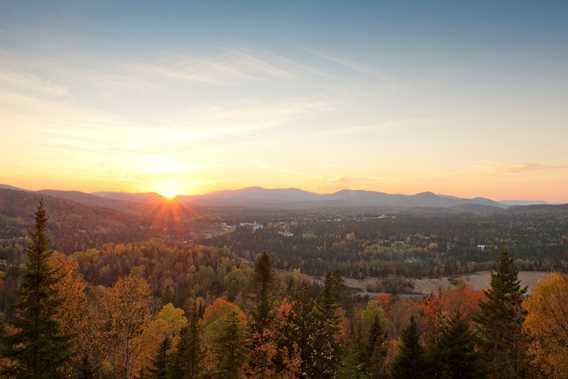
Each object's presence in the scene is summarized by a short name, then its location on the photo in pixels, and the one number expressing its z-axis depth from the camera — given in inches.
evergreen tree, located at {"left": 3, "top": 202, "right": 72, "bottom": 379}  914.7
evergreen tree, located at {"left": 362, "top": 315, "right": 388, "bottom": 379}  1776.8
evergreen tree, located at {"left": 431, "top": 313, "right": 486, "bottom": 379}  1238.3
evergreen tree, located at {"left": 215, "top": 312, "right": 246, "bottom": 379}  1438.2
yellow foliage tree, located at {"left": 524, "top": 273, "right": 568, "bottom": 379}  1244.5
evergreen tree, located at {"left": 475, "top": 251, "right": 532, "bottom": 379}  1359.5
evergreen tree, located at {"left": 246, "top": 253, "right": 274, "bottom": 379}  1465.3
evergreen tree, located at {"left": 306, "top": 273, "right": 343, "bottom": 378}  1514.5
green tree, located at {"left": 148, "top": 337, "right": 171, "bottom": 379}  1210.2
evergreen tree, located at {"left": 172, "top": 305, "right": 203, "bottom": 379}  1333.7
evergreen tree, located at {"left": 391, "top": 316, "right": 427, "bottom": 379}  1333.7
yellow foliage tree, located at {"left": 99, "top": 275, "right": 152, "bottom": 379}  1652.3
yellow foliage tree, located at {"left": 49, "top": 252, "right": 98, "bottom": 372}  1471.0
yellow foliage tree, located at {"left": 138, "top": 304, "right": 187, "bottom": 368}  1823.8
